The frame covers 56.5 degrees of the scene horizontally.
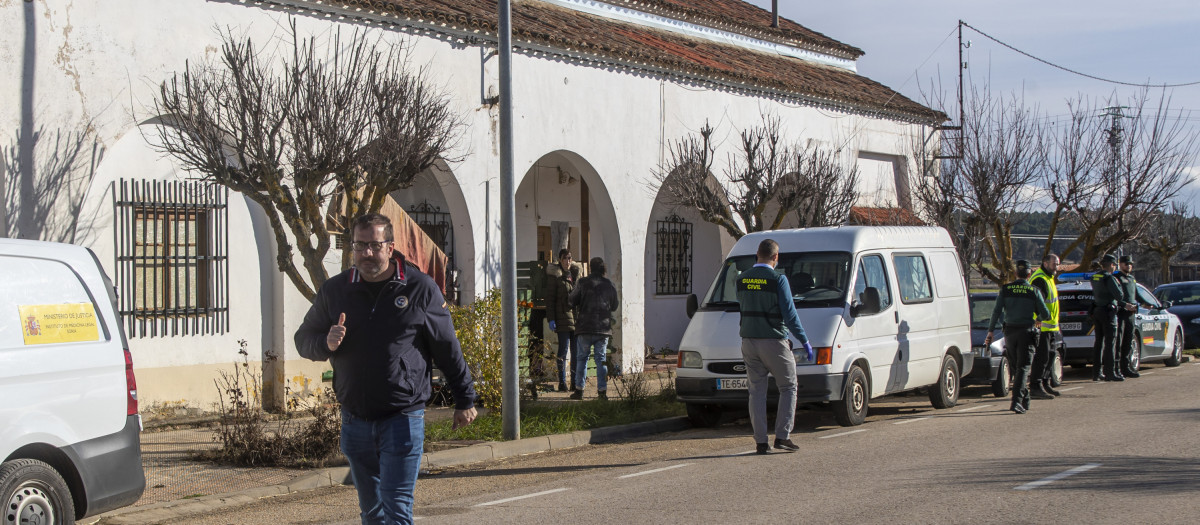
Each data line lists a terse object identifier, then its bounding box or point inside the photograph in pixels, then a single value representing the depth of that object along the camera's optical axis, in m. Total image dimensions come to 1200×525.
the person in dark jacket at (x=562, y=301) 15.51
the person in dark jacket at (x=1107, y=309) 16.67
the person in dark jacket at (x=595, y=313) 14.50
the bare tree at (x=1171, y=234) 40.78
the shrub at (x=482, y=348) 12.42
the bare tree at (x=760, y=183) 16.80
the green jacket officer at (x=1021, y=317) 13.25
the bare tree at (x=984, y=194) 21.28
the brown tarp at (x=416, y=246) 13.55
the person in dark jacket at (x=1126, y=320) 17.14
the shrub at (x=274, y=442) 9.87
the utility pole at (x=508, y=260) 11.20
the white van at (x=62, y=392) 6.23
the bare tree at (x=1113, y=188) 22.31
